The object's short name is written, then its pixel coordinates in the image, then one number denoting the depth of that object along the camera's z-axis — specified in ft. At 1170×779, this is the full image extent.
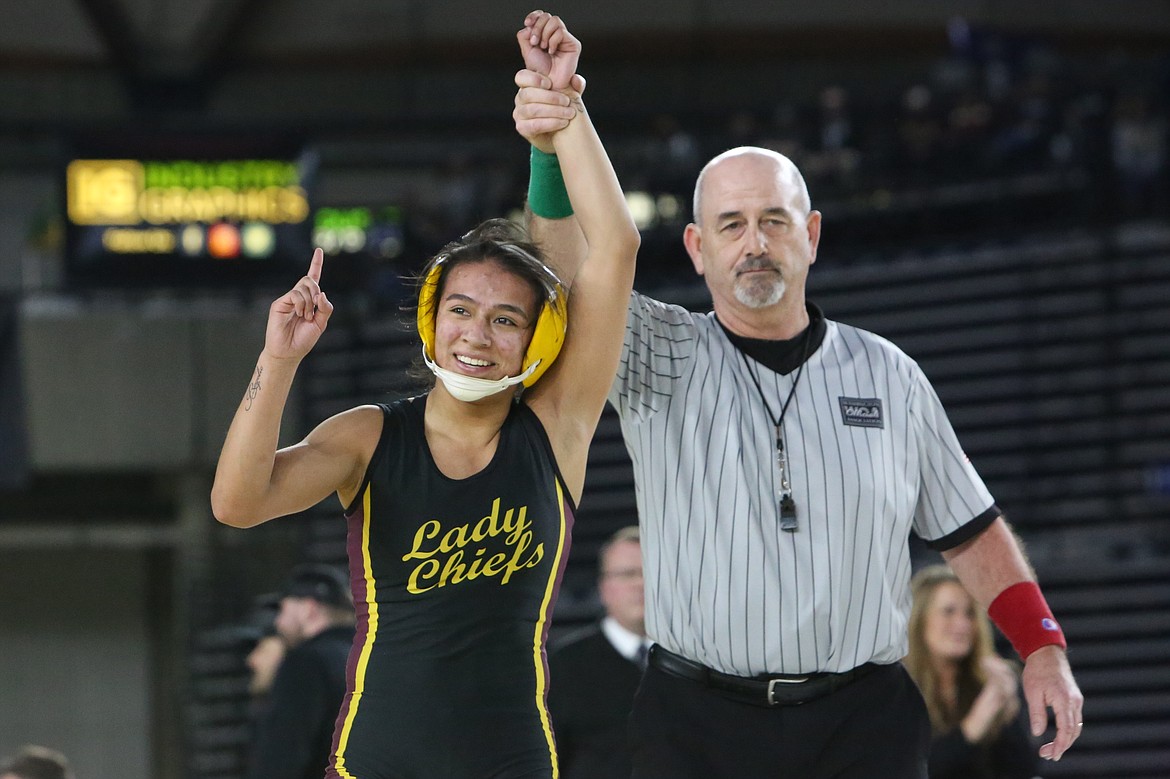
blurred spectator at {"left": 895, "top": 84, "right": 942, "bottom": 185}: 76.73
